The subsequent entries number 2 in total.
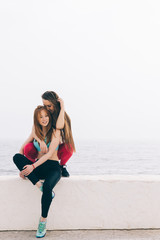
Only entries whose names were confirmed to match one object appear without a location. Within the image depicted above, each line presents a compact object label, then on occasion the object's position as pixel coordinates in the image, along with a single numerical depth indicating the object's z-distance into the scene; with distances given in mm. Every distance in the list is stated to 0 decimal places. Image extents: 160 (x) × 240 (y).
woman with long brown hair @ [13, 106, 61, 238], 2660
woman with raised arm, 2891
